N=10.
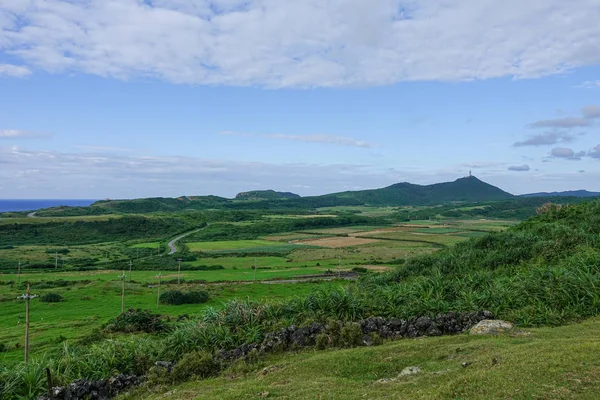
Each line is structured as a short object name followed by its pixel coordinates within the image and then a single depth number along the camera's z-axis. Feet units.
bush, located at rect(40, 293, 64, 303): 147.79
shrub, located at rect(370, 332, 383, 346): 41.34
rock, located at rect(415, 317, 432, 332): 44.06
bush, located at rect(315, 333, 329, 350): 41.14
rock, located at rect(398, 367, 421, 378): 31.29
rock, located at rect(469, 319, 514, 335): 40.63
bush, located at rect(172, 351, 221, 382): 37.96
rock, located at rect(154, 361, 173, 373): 39.42
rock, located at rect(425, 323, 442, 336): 43.34
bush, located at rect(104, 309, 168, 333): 93.66
